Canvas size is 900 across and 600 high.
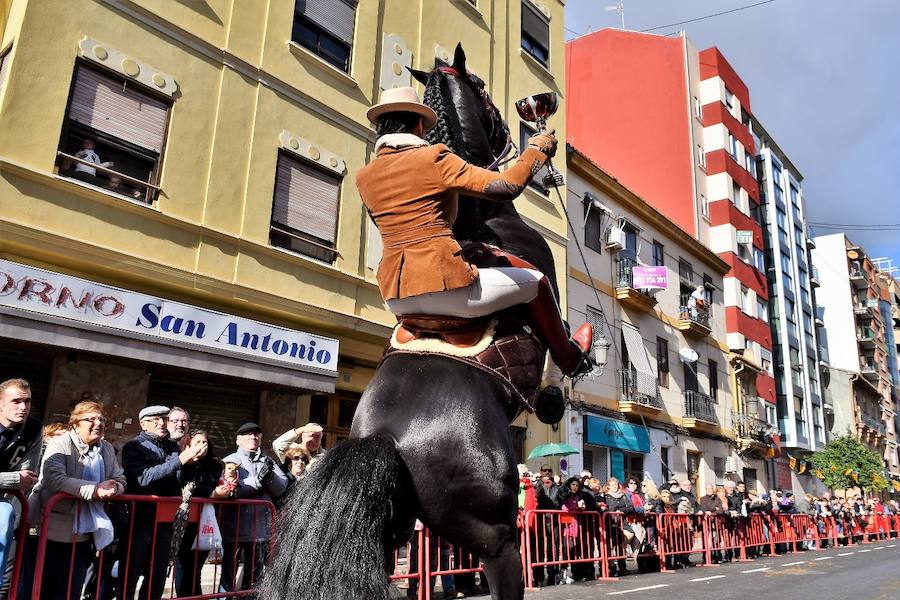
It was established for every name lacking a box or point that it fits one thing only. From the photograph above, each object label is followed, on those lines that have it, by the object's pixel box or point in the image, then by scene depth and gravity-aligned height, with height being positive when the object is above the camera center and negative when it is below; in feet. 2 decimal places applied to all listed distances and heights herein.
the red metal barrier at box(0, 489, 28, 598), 15.49 -1.37
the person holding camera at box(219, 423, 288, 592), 22.06 -1.01
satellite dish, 86.84 +16.69
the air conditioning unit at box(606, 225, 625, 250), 75.36 +26.54
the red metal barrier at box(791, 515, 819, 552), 64.08 -2.92
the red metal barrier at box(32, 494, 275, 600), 17.20 -1.77
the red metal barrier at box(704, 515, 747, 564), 47.65 -2.86
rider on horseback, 10.49 +4.13
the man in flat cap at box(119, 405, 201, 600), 19.10 -0.17
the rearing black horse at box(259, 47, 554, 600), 8.50 -0.03
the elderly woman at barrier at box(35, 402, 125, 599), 17.03 -1.00
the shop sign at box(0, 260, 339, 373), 28.76 +7.27
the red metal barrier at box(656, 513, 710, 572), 41.98 -2.67
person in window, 33.24 +14.70
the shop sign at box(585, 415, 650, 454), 67.21 +5.59
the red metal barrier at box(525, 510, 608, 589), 32.60 -2.40
